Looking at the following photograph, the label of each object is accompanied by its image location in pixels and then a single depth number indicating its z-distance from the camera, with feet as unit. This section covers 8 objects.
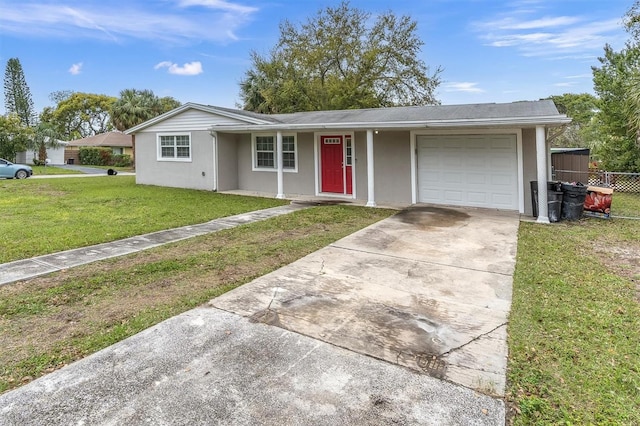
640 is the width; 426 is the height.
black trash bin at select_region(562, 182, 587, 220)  28.84
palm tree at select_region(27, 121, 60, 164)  108.27
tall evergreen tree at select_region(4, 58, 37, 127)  150.92
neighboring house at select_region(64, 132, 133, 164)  130.21
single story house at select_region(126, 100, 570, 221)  32.78
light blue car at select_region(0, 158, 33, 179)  68.44
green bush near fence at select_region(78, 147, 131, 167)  124.88
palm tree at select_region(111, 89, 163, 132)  108.06
